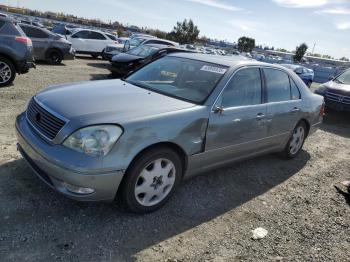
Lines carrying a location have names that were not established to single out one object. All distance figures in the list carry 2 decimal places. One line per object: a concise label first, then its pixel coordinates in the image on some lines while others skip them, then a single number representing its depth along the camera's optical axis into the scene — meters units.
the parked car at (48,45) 14.62
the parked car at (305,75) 20.46
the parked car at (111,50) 18.83
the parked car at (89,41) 20.08
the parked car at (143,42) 18.77
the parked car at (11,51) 8.62
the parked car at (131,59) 12.71
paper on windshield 4.51
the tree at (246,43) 63.84
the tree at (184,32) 50.75
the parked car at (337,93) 9.95
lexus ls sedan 3.31
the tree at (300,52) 54.38
